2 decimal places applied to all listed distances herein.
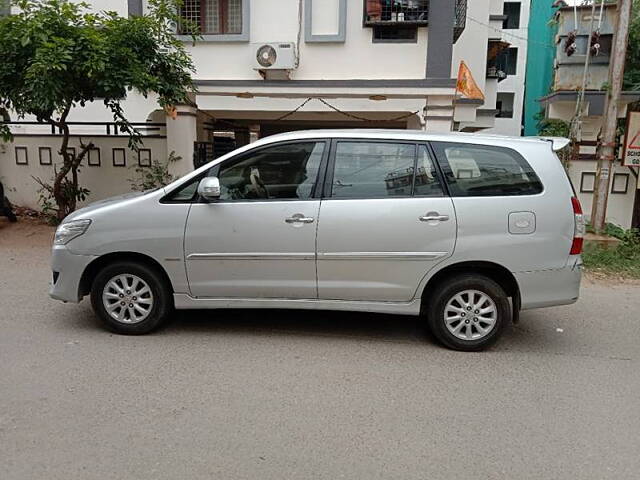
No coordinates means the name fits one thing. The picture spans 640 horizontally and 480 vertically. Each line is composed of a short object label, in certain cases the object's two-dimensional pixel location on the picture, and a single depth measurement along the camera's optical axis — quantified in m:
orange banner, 11.16
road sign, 7.82
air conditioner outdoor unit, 9.95
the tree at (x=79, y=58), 6.91
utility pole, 7.67
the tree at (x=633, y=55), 10.98
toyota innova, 4.44
